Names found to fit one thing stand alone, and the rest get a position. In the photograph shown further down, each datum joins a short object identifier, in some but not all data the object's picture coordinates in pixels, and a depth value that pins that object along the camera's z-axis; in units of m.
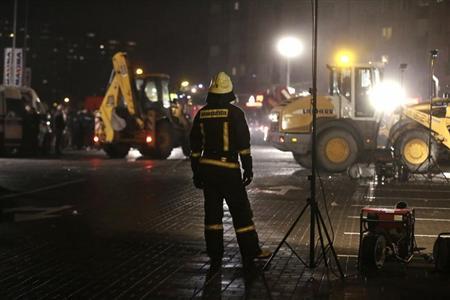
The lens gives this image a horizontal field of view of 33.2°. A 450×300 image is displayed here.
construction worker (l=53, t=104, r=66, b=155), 28.95
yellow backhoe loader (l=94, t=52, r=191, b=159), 25.97
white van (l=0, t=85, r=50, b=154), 26.84
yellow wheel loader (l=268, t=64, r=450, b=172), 20.69
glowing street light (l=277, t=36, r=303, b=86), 39.41
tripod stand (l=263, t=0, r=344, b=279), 7.54
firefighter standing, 7.87
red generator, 7.74
